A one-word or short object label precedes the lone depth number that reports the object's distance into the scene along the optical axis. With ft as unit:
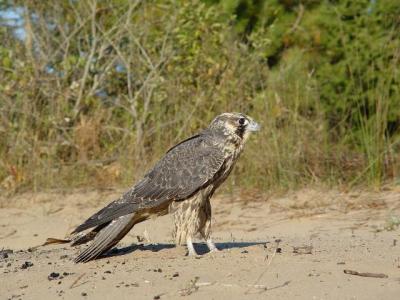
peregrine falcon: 36.11
